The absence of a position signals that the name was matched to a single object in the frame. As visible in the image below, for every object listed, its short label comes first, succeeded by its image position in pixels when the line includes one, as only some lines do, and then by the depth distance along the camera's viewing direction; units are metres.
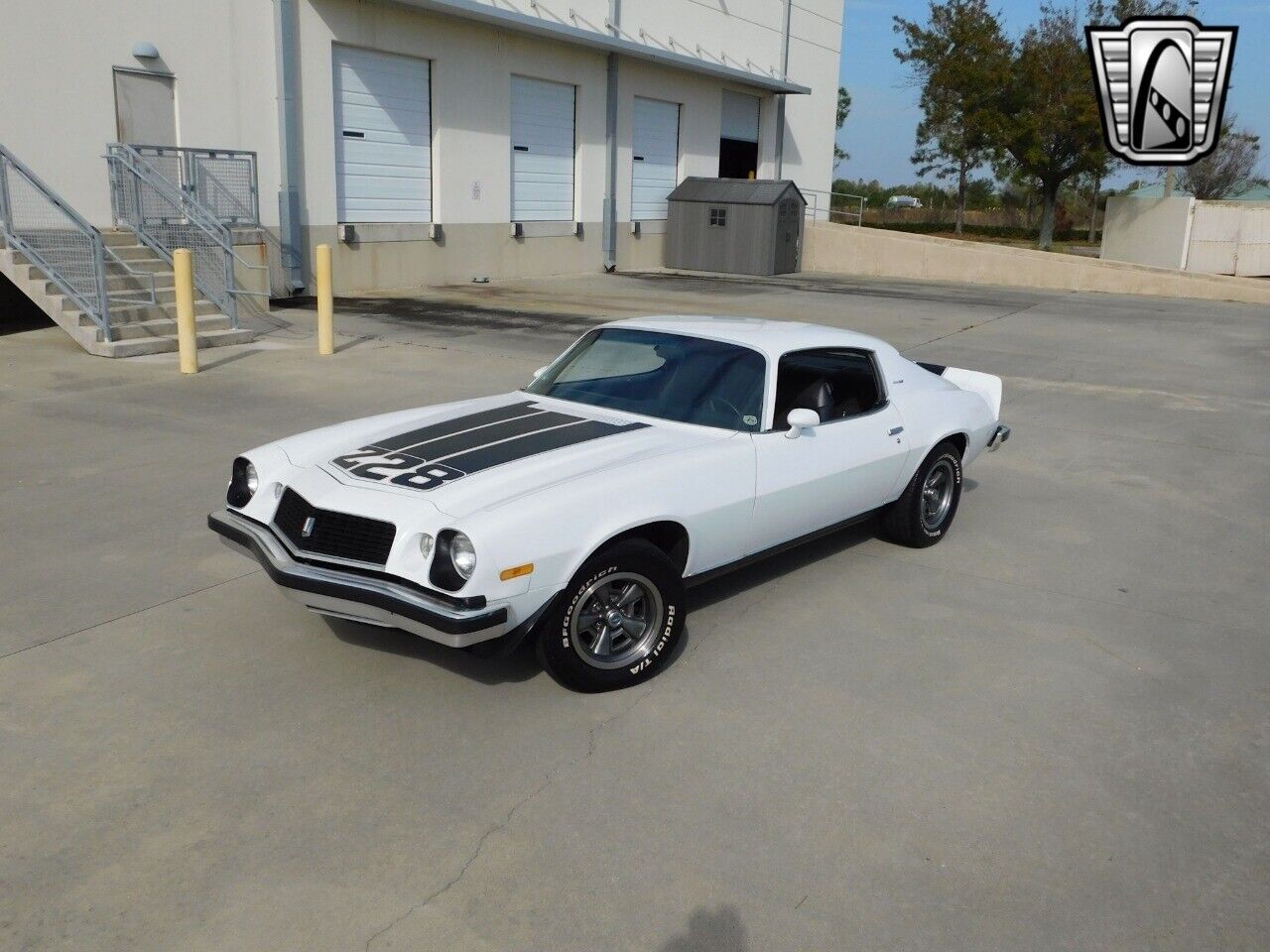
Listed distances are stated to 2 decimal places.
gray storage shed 27.53
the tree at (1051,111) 36.03
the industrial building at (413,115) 15.33
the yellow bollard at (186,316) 11.33
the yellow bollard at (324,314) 12.95
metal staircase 12.18
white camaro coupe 4.09
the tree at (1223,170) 52.97
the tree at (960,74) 38.44
